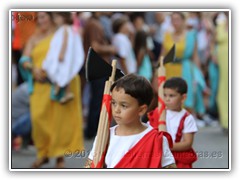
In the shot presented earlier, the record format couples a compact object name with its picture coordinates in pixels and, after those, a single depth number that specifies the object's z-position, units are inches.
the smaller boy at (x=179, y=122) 354.8
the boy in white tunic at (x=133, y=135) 309.5
